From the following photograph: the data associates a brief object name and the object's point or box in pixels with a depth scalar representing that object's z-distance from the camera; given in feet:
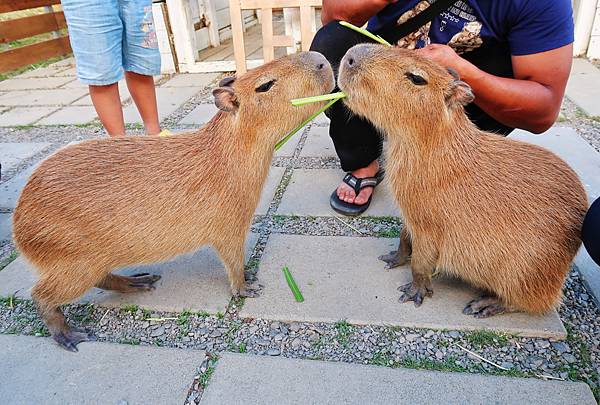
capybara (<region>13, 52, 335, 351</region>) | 5.24
